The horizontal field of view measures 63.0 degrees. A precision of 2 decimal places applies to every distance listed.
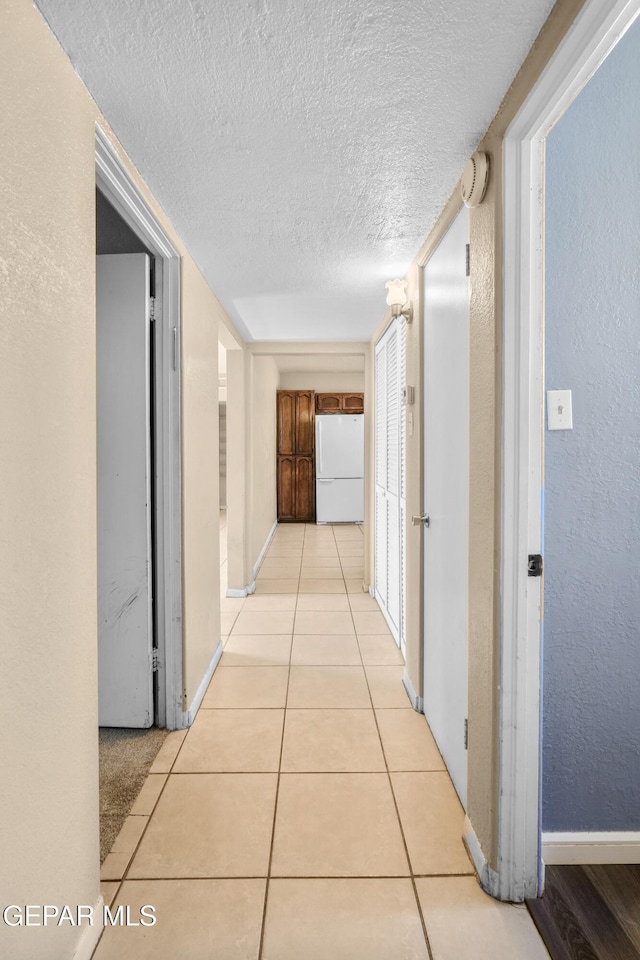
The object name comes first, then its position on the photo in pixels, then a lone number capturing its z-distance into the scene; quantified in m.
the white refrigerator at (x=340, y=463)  7.91
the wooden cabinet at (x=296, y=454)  8.12
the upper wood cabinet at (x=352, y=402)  8.08
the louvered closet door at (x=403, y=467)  2.92
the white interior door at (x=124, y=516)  2.22
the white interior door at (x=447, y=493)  1.76
